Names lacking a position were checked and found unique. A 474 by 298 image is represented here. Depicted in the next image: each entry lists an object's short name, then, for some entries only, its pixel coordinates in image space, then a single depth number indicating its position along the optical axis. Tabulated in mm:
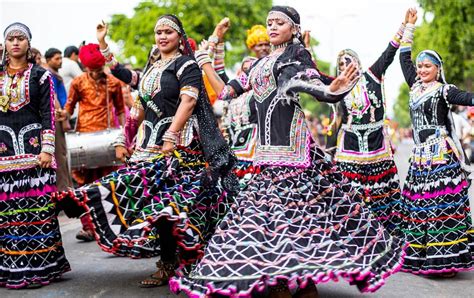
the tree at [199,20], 32938
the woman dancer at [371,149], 8211
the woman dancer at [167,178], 5578
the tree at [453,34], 25344
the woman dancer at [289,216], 4832
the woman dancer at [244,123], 8578
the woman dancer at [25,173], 6324
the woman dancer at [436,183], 6789
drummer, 8992
